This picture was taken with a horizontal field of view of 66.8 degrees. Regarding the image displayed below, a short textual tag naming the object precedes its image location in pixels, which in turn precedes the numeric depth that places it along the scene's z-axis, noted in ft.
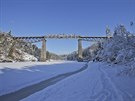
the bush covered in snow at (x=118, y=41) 51.21
